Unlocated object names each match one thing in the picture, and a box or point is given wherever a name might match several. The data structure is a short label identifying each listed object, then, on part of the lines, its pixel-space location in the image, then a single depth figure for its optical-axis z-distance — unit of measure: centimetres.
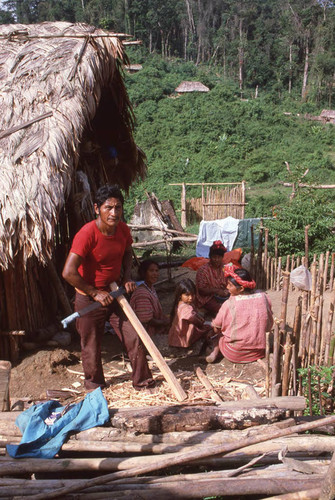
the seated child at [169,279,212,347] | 505
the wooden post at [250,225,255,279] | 710
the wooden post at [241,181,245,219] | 1208
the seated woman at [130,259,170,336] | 501
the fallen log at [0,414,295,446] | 293
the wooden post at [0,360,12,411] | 307
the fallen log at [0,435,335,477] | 267
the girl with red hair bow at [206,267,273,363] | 448
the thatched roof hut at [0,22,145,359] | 439
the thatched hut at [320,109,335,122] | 2961
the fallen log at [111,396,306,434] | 300
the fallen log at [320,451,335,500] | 202
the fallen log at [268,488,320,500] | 226
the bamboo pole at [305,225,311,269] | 559
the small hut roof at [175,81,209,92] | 3204
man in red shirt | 379
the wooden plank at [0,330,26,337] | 486
